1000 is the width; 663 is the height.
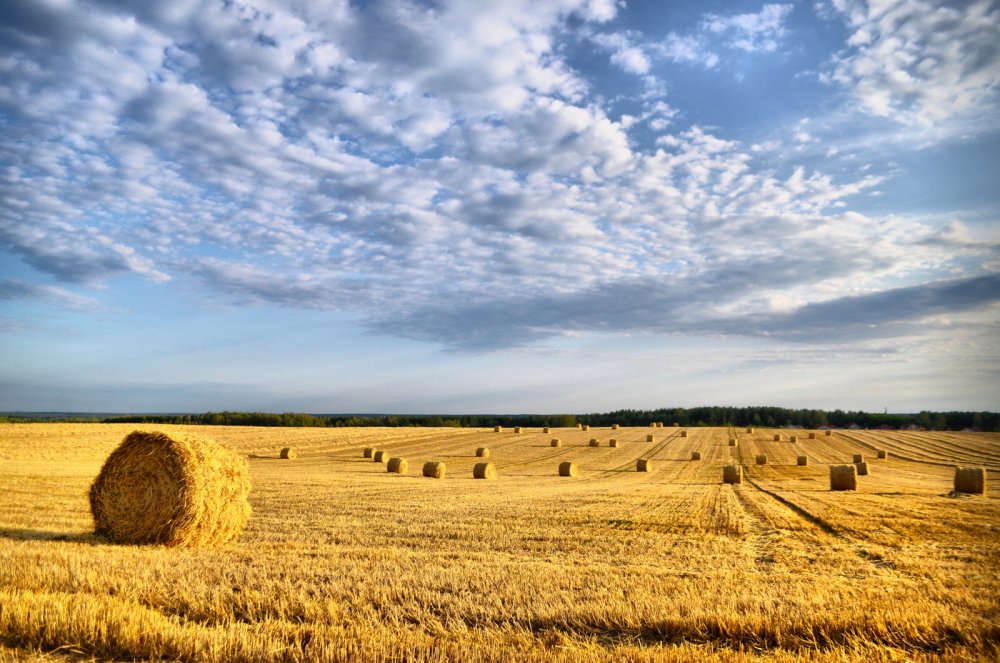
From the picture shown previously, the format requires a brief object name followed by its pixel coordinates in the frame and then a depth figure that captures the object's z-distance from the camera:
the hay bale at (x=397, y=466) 28.29
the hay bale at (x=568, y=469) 28.67
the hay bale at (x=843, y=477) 21.09
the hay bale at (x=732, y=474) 25.48
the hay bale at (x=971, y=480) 19.20
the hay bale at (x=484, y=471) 26.25
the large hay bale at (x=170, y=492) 10.30
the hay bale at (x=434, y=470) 25.73
